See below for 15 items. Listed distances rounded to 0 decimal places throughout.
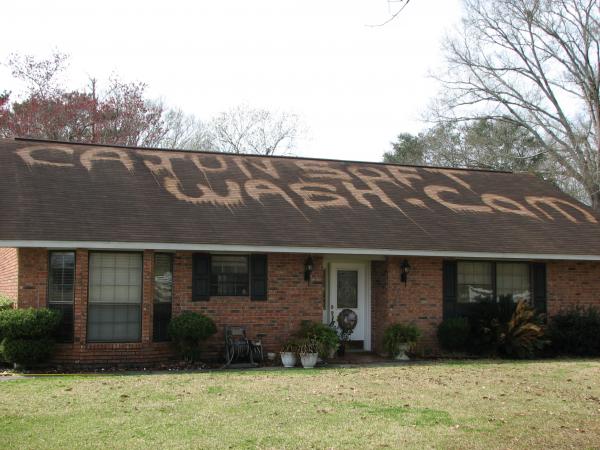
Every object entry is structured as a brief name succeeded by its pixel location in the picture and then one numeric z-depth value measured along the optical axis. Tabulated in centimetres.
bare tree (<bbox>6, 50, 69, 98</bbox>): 3416
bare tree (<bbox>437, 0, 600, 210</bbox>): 2997
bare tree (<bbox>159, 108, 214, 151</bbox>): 3891
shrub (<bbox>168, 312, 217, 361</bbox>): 1412
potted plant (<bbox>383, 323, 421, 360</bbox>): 1580
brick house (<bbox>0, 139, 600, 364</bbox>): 1416
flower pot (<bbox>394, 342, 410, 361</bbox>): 1580
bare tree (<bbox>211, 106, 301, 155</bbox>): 4147
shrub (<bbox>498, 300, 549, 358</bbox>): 1587
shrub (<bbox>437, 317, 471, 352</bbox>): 1608
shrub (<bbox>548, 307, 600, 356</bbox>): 1658
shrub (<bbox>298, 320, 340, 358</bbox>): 1484
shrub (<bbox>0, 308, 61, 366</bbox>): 1320
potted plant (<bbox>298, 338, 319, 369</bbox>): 1448
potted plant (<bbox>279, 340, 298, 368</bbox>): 1463
